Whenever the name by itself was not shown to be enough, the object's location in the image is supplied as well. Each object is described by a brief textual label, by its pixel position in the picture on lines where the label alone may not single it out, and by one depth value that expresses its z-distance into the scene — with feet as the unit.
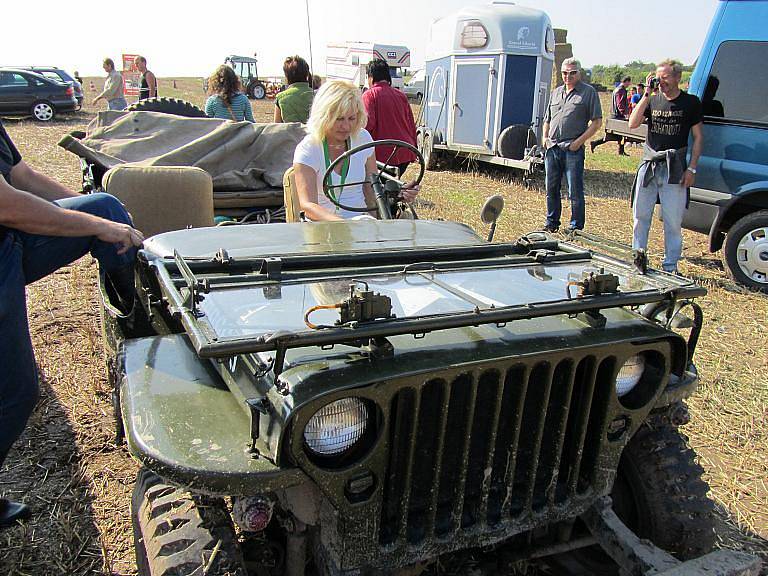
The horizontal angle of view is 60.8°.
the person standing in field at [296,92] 25.07
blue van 21.79
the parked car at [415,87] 109.29
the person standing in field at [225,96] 25.85
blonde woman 13.05
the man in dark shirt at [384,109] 24.52
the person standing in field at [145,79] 40.42
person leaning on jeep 8.47
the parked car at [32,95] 67.72
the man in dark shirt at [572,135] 27.07
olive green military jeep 5.90
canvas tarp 18.95
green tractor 116.78
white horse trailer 39.75
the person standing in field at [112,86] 47.37
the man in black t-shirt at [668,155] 21.94
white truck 95.71
